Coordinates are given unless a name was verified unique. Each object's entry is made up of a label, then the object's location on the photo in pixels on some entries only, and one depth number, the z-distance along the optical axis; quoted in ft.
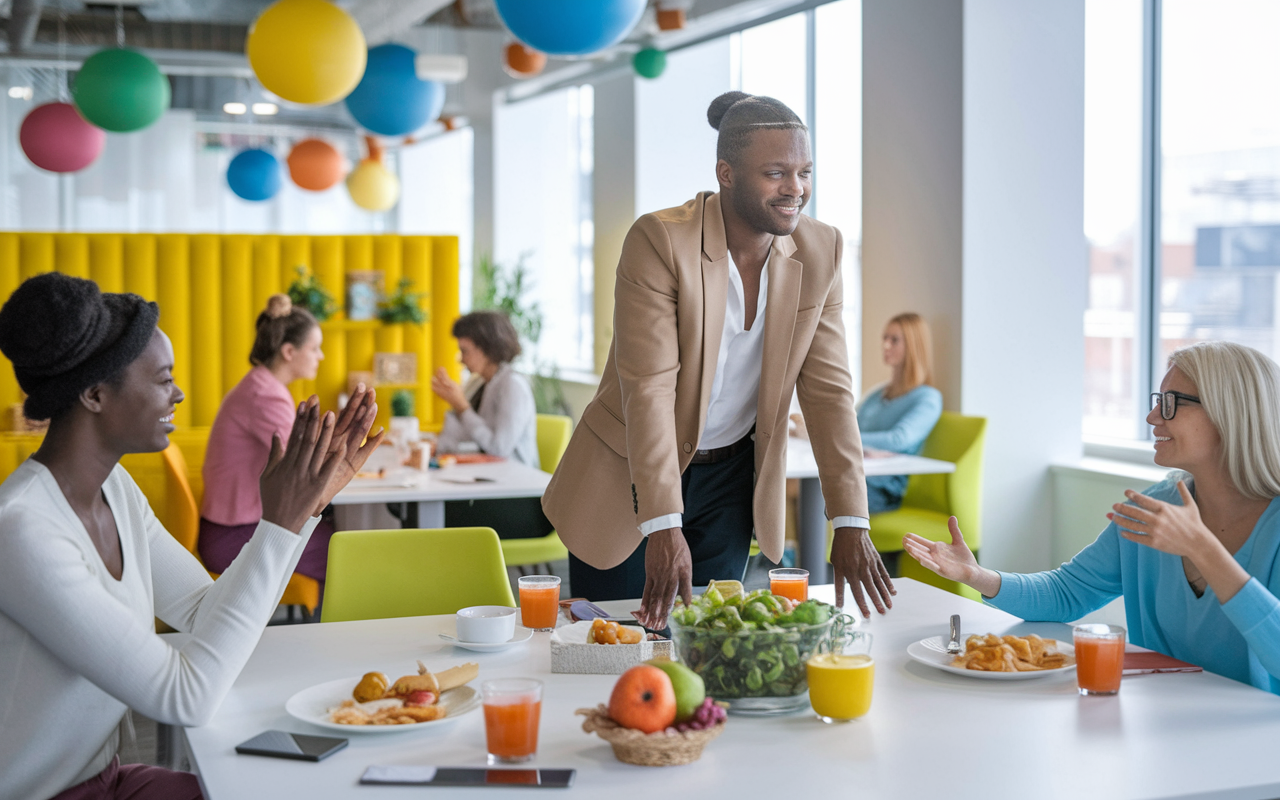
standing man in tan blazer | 6.33
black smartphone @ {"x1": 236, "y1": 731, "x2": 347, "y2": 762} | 4.38
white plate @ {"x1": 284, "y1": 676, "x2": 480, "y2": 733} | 4.61
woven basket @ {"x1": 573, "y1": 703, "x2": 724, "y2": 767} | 4.22
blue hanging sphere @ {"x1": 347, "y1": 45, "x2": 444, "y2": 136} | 19.20
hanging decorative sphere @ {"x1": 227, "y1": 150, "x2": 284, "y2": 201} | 29.71
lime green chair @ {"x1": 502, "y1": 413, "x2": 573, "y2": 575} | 13.78
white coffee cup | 5.97
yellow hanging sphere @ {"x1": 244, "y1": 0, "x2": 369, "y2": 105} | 14.89
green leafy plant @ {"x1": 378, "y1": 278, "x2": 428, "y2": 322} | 22.50
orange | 4.27
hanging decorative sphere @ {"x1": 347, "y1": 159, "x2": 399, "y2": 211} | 31.35
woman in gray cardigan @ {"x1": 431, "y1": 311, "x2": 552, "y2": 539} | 15.02
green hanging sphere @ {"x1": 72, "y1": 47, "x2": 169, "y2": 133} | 19.13
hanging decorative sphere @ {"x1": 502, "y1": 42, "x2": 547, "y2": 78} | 22.47
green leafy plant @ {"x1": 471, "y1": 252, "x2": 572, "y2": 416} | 29.96
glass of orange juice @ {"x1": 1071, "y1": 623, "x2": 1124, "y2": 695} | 5.13
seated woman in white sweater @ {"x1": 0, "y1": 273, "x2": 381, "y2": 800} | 4.60
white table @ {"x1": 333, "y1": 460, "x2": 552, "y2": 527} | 11.91
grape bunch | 4.31
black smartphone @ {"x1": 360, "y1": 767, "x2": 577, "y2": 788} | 4.11
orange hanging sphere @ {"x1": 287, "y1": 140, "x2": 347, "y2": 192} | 27.71
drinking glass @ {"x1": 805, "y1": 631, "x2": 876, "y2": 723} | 4.71
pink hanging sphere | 22.35
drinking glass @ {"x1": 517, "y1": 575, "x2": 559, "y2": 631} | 6.38
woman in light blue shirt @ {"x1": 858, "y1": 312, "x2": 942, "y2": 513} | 15.23
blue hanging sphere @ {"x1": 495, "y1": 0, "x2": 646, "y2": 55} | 12.17
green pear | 4.34
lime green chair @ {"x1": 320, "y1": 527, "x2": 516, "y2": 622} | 7.77
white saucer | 5.97
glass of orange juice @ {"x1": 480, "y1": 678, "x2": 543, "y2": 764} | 4.32
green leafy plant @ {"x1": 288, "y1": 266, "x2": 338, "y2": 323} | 21.61
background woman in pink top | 11.89
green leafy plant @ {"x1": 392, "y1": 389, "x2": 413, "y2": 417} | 20.63
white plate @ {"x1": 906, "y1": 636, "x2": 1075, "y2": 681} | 5.33
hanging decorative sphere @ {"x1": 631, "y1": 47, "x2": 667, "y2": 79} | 22.70
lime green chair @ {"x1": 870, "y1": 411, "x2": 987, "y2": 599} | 14.61
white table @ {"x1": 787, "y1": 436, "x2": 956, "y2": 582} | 13.37
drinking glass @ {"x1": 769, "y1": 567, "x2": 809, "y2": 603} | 6.29
